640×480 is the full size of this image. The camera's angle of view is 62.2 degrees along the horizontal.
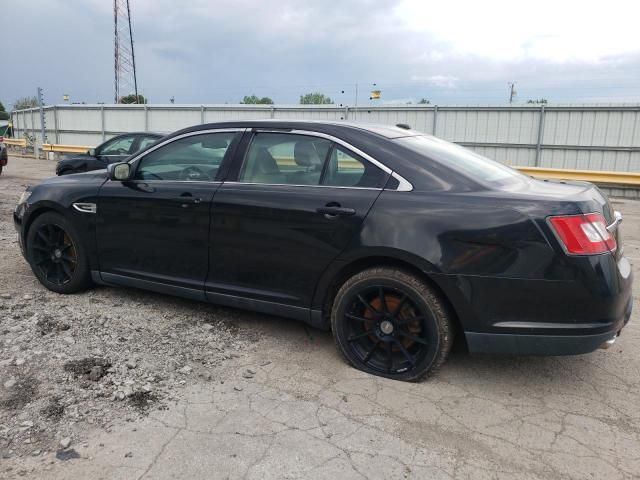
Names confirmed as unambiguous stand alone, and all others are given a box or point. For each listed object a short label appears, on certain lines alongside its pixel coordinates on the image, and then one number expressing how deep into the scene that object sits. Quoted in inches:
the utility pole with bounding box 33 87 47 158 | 986.3
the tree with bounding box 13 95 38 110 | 2522.6
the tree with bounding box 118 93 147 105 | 1790.1
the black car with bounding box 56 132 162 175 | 480.7
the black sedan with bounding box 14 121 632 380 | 115.7
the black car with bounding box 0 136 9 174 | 567.2
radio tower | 1683.1
